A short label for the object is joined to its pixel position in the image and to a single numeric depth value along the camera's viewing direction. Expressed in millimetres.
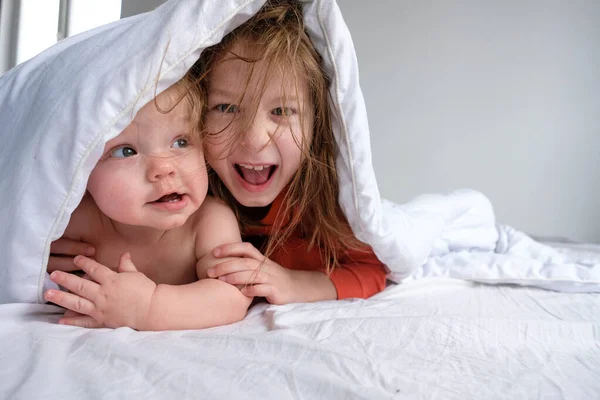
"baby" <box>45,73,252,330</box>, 747
